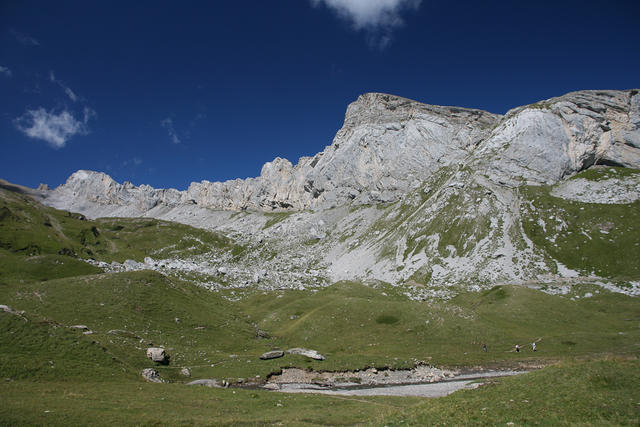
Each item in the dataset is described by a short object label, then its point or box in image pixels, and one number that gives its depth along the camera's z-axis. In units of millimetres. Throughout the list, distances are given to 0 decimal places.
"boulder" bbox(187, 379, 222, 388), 37312
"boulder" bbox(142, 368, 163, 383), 34375
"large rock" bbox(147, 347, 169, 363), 40647
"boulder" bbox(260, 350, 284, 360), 47266
